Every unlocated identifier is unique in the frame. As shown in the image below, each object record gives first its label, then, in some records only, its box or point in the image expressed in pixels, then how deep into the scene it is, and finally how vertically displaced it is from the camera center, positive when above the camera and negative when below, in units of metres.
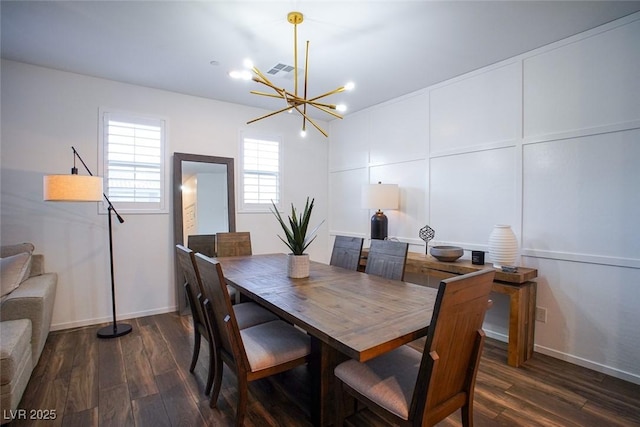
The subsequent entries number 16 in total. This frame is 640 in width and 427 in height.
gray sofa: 1.75 -0.79
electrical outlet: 2.74 -0.94
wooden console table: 2.52 -0.78
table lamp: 3.80 +0.12
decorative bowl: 3.03 -0.44
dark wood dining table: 1.31 -0.53
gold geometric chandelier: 2.16 +0.90
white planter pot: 2.35 -0.44
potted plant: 2.32 -0.33
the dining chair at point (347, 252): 2.85 -0.42
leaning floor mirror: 3.86 +0.15
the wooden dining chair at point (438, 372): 1.20 -0.76
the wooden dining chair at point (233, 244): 3.53 -0.41
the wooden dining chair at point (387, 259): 2.43 -0.41
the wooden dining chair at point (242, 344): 1.60 -0.80
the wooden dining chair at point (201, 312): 1.96 -0.81
